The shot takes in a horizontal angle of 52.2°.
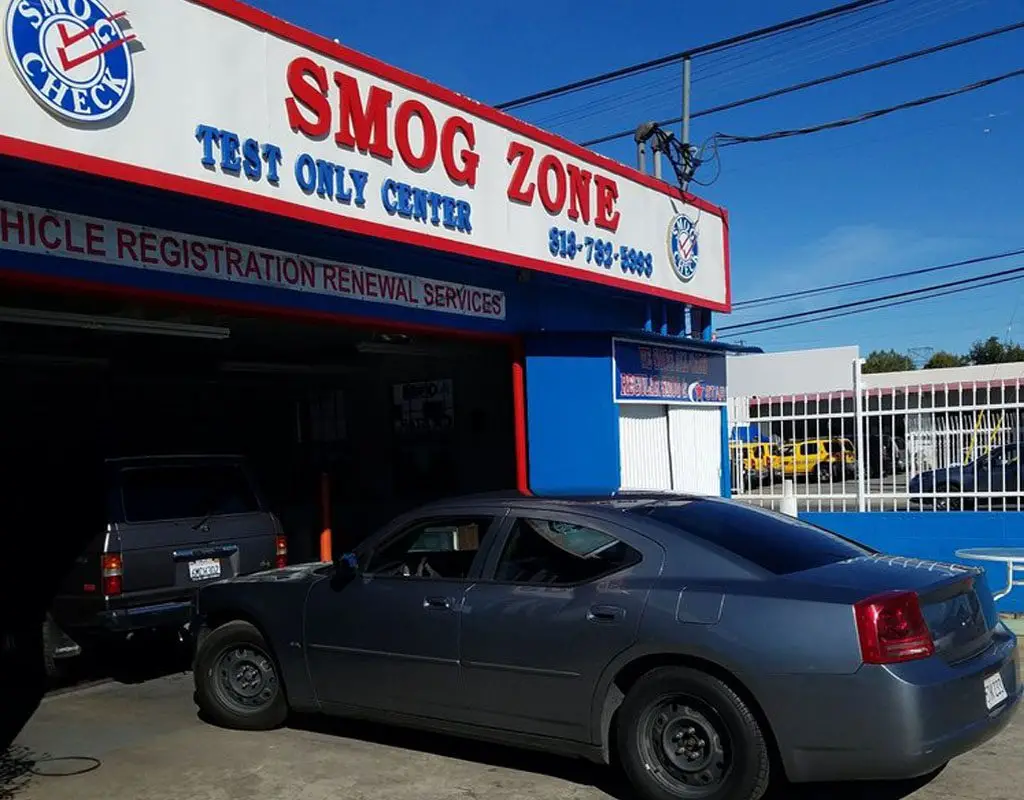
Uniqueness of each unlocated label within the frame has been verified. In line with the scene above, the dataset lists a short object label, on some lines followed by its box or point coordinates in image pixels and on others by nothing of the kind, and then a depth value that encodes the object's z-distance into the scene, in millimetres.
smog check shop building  6484
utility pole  16391
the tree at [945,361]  76125
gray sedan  4383
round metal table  9586
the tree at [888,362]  83506
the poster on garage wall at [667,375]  11109
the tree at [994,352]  70062
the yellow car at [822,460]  11555
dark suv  7457
